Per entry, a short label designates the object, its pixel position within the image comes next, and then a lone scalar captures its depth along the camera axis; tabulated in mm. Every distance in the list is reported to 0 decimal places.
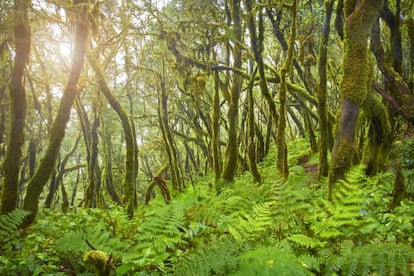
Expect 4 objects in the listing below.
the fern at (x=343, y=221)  3147
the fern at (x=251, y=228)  3145
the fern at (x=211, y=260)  2586
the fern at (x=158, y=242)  2832
